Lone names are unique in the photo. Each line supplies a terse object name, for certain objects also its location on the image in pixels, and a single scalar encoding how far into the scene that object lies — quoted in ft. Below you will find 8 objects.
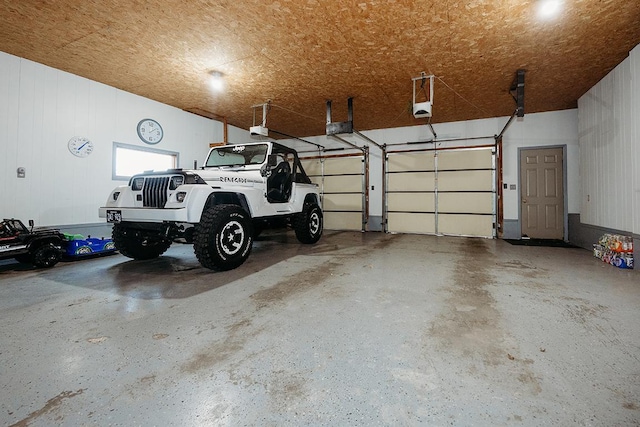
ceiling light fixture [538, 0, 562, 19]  10.34
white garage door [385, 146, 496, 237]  25.58
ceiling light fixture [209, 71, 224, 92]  16.79
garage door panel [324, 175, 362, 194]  30.55
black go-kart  12.05
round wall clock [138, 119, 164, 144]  20.71
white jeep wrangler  11.73
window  19.57
